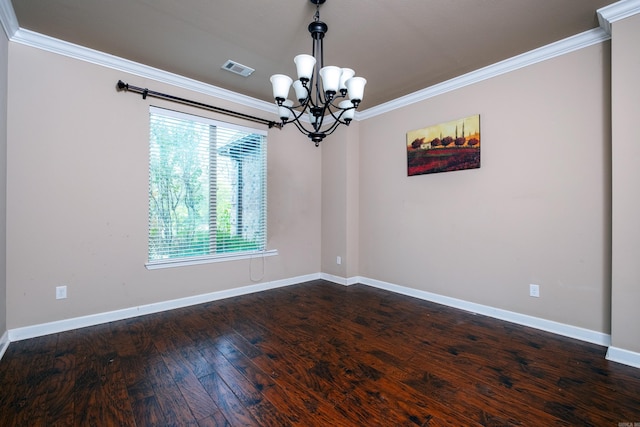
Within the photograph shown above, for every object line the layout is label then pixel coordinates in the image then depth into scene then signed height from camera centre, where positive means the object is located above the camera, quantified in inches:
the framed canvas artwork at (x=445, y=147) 129.9 +30.3
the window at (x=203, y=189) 130.3 +11.3
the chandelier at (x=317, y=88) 74.4 +33.8
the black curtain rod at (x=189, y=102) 120.2 +50.6
